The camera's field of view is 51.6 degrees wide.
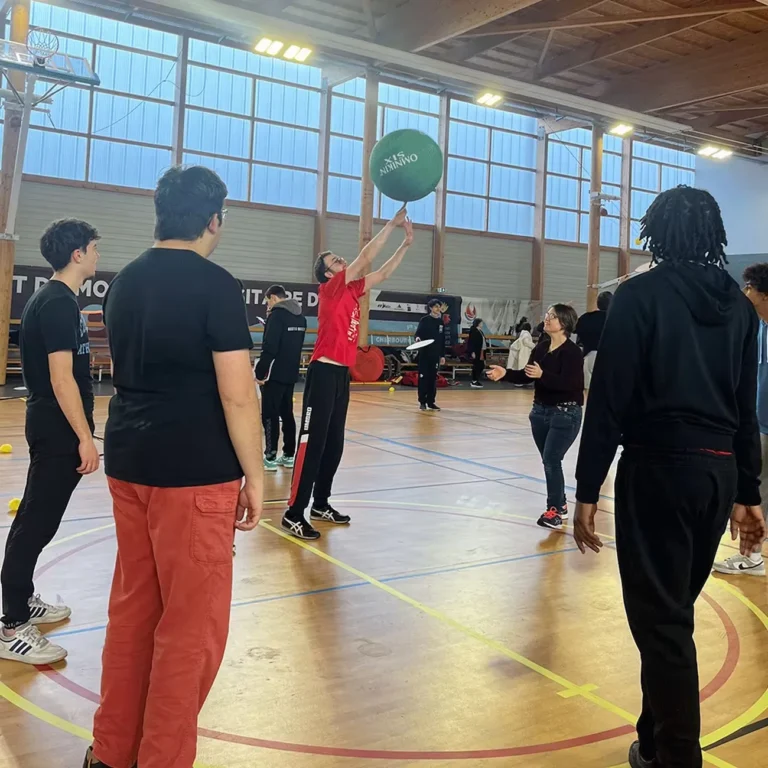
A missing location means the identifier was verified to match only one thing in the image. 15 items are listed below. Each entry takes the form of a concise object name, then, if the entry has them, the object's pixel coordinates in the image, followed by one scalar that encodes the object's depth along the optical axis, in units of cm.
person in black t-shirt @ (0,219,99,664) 272
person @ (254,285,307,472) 652
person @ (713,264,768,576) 386
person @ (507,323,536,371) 1473
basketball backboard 980
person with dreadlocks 194
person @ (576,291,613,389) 663
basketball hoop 999
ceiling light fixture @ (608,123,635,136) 1844
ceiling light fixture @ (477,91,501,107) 1641
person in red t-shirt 448
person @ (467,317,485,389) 1697
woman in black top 477
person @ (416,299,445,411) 1168
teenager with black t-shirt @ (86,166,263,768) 187
